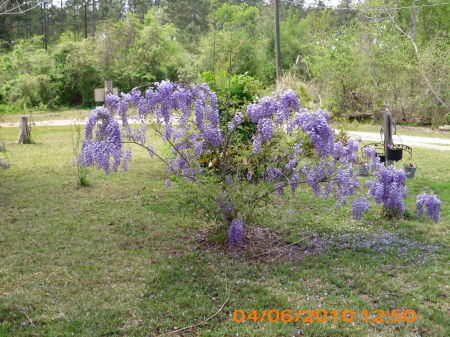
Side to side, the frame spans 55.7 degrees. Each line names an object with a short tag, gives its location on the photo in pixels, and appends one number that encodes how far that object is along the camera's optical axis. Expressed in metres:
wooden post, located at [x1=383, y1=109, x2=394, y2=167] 5.48
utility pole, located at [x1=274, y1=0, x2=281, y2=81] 15.87
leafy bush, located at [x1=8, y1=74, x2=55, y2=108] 21.39
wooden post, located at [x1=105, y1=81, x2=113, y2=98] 12.14
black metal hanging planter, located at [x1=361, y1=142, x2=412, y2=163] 5.39
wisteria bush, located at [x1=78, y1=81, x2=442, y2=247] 3.96
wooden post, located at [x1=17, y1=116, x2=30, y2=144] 11.76
